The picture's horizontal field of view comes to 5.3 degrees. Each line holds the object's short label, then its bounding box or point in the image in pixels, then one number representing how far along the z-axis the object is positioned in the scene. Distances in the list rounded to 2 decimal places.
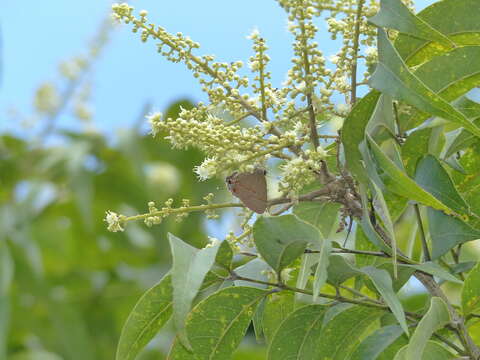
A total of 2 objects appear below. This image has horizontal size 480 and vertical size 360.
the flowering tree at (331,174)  2.27
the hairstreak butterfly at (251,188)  2.30
